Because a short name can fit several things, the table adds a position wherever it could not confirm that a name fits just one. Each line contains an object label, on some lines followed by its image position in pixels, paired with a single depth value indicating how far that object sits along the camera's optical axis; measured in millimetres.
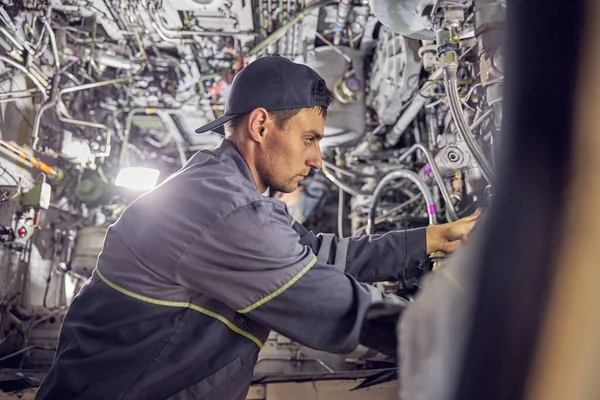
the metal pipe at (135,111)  3752
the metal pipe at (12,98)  2570
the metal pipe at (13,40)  2465
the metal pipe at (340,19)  2857
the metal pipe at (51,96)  2832
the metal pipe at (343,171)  3090
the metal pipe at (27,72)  2494
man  938
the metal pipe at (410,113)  2138
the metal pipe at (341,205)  3201
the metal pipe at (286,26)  2799
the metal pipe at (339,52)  3098
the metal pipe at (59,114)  2865
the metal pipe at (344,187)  2906
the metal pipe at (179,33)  2928
